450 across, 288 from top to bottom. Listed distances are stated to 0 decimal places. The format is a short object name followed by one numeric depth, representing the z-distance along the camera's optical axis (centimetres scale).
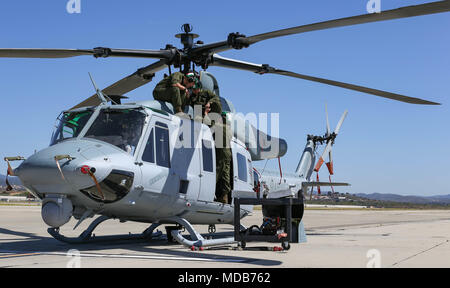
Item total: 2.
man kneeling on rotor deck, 977
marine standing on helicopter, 1020
